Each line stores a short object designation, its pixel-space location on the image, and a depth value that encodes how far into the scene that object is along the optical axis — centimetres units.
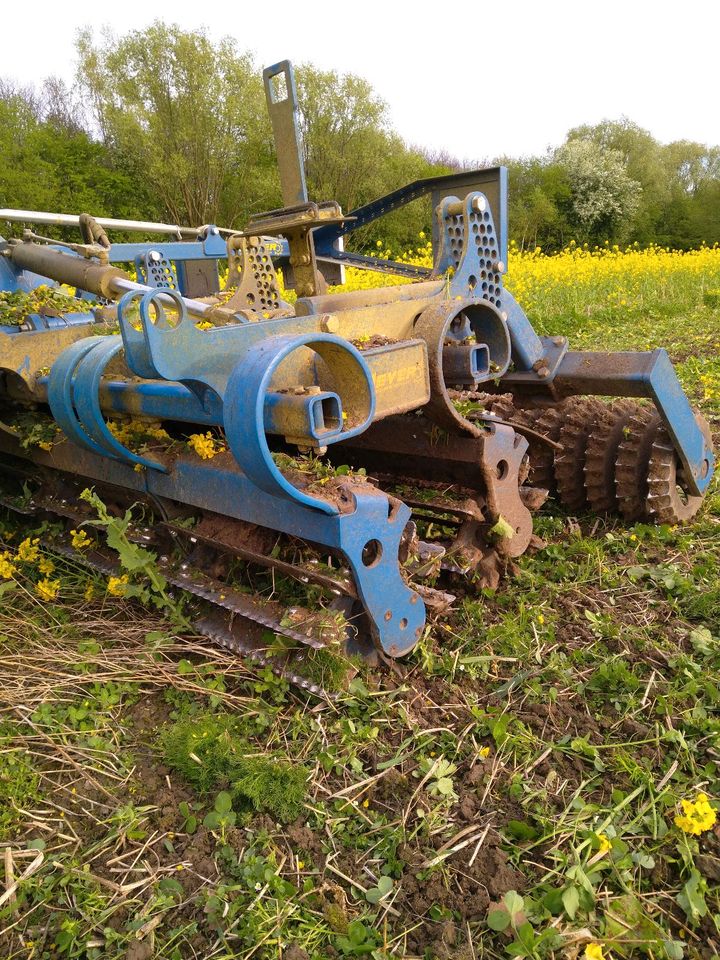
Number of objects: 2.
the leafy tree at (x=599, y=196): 3278
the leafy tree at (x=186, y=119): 2581
